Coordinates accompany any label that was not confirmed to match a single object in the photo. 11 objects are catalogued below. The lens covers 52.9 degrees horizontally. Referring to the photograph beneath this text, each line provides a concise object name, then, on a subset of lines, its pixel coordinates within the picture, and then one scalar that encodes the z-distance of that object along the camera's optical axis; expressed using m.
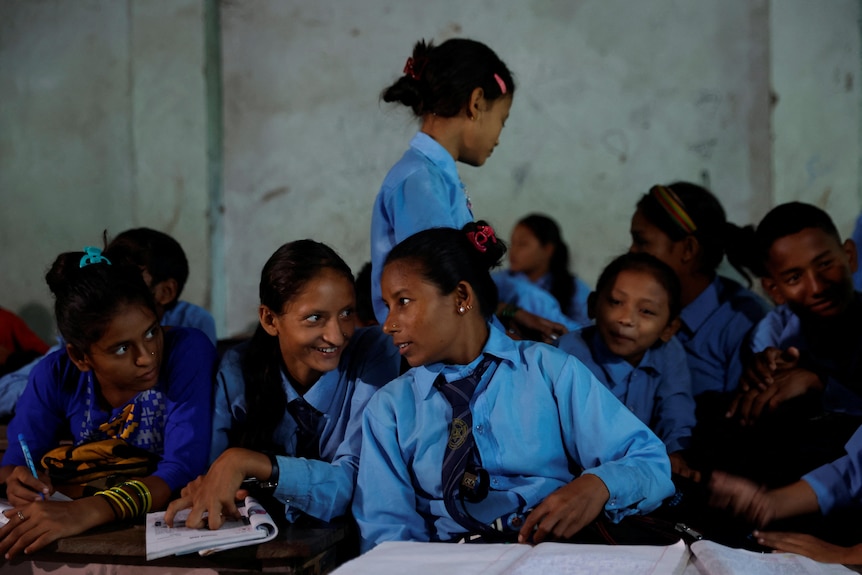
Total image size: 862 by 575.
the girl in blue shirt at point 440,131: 2.57
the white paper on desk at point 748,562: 1.34
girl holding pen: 2.22
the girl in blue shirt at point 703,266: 3.02
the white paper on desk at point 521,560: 1.37
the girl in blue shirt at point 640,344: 2.66
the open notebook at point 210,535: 1.68
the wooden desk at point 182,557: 1.66
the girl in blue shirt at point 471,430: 1.86
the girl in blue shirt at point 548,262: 4.59
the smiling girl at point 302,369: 2.22
